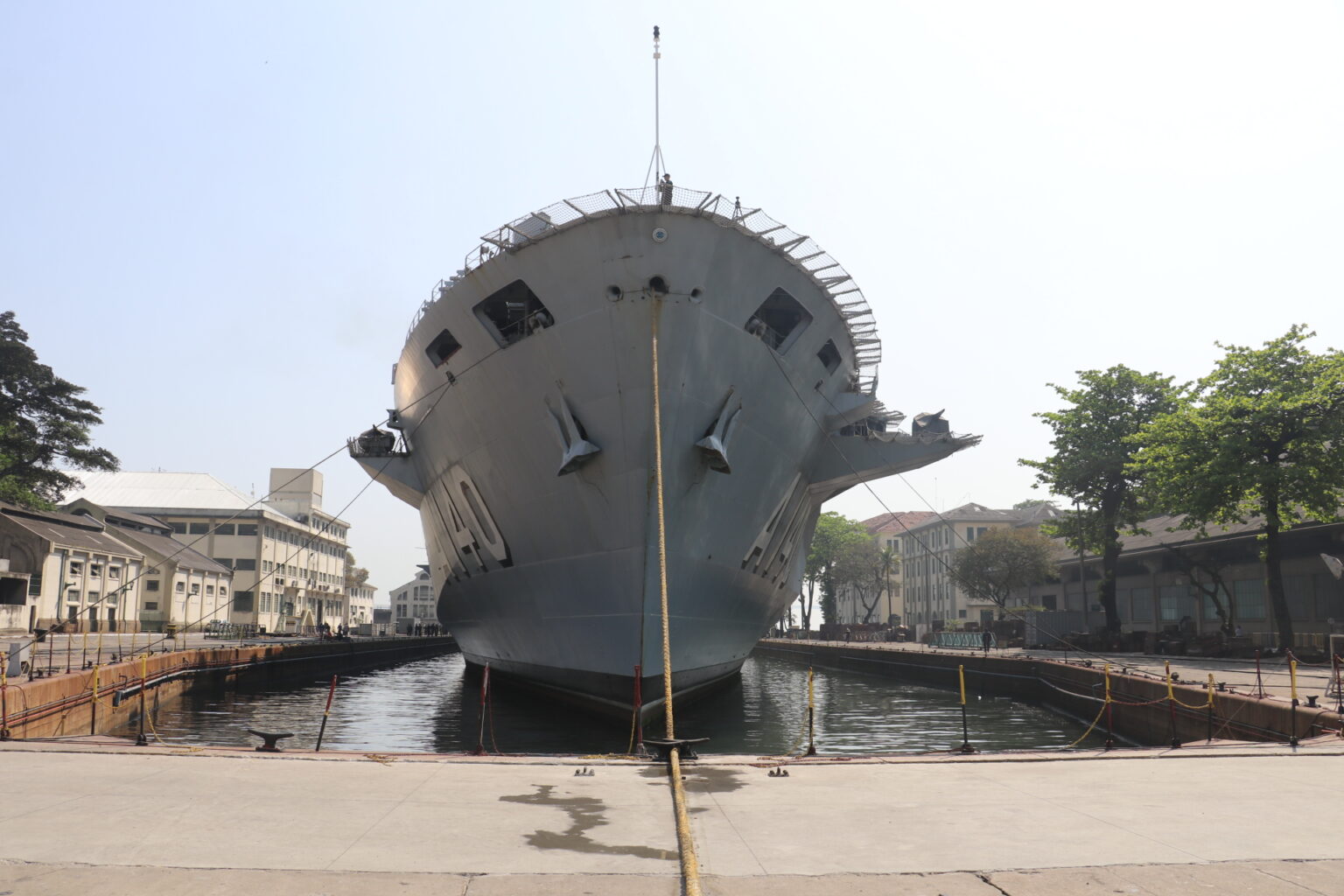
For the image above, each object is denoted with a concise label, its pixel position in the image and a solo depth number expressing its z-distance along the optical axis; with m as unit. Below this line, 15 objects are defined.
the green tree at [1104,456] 39.19
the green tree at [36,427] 46.66
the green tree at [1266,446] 26.95
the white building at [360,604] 121.00
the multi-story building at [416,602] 137.38
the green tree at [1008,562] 58.00
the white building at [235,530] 75.06
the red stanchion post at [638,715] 10.45
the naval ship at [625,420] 14.87
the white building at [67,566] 41.69
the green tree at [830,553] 88.00
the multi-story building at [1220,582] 33.16
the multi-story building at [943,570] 82.75
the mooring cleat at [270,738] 9.79
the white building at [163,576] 57.72
